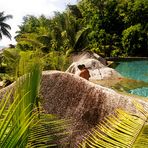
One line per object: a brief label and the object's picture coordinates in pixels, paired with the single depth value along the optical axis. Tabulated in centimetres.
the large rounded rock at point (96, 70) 643
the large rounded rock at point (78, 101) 178
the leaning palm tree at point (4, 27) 2207
